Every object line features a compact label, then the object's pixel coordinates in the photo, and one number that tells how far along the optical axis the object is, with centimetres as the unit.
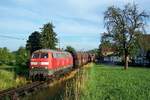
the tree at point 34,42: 3780
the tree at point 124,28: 2883
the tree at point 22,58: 2495
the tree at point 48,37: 3597
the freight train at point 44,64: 1409
